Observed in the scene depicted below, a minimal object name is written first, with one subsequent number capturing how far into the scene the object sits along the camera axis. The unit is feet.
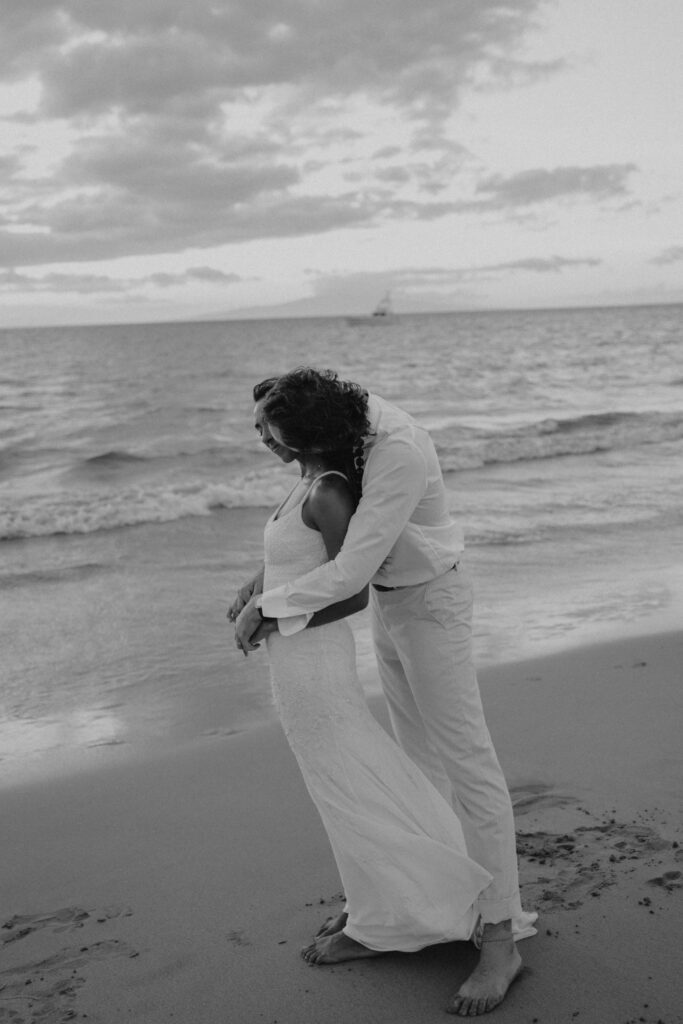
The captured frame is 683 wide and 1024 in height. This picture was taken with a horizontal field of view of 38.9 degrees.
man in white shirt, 9.45
